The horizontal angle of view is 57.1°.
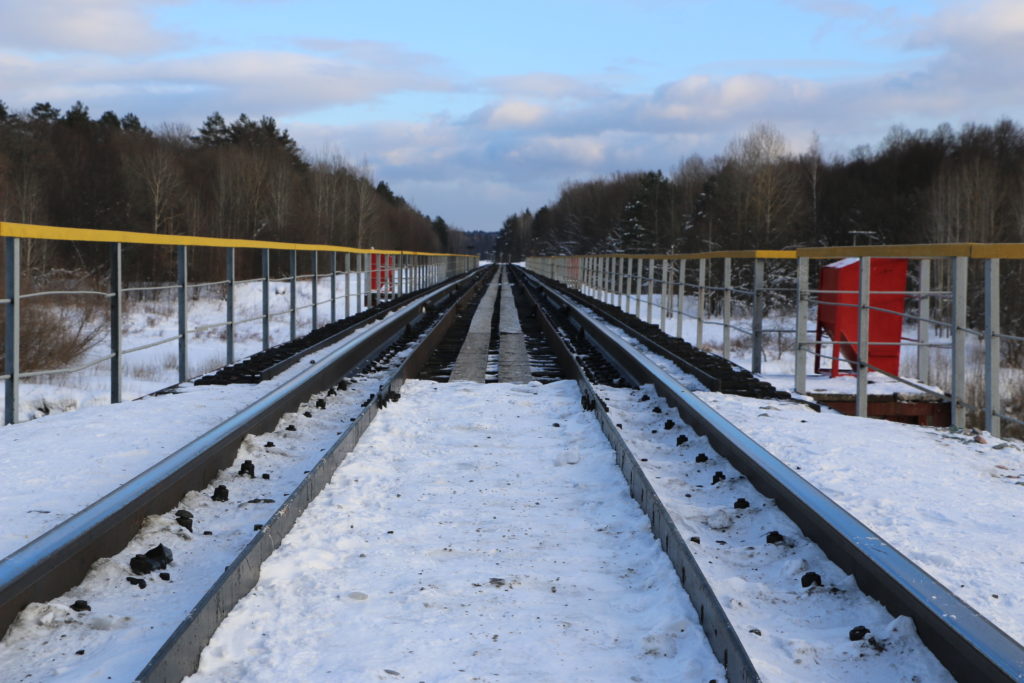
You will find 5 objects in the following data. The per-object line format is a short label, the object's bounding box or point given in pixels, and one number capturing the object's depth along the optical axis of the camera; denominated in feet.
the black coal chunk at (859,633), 9.52
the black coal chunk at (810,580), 10.96
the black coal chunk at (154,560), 11.21
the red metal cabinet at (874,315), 37.83
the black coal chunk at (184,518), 12.89
